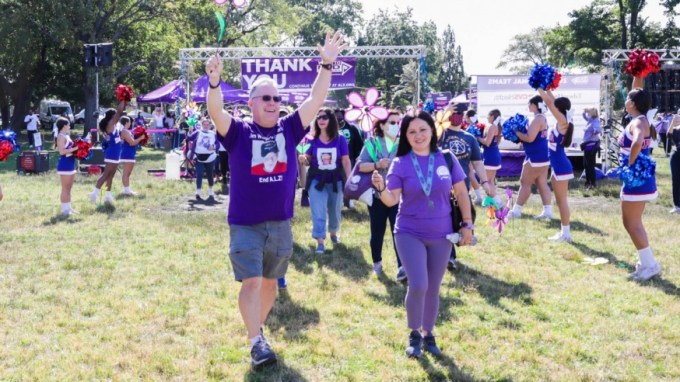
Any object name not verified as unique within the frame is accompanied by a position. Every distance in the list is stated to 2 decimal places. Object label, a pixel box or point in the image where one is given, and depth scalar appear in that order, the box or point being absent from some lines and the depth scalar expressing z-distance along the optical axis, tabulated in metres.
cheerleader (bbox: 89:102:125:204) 11.95
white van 44.44
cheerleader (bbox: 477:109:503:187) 11.29
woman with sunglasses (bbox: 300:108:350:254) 7.68
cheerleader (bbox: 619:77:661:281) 6.28
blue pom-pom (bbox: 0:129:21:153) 7.27
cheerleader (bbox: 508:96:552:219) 8.87
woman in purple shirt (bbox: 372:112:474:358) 4.35
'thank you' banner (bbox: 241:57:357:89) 17.02
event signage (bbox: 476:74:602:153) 16.86
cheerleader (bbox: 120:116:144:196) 12.08
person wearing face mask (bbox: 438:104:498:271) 6.57
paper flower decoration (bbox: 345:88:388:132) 5.99
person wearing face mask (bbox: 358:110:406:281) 6.15
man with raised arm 4.18
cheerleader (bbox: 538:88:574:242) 8.35
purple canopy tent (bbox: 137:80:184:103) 29.75
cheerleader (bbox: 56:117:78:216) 10.39
